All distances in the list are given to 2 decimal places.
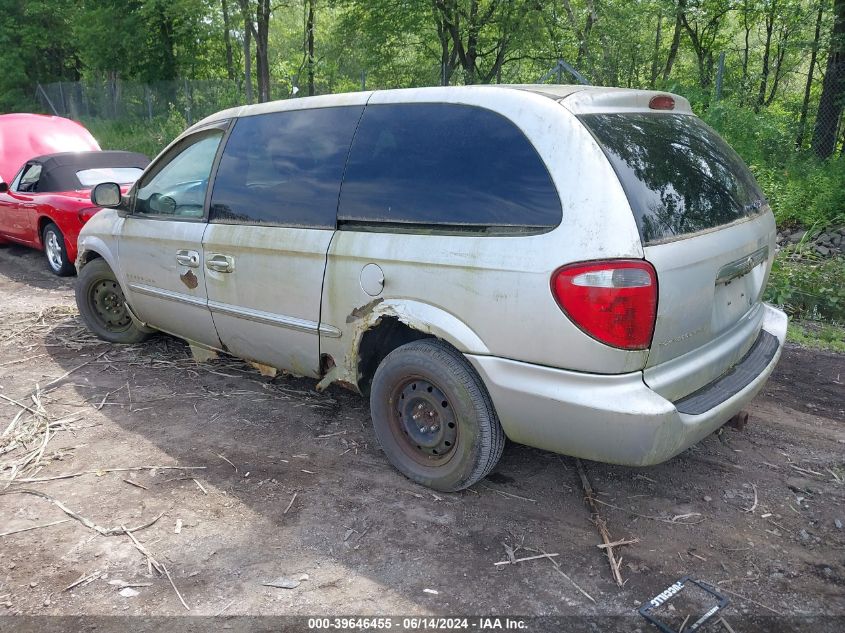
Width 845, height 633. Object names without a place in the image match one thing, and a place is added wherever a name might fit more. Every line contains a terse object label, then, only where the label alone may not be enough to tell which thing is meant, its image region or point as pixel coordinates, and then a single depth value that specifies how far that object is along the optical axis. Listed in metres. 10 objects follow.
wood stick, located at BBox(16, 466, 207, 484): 3.55
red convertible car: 7.90
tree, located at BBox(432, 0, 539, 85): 17.84
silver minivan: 2.68
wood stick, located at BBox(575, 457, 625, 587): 2.76
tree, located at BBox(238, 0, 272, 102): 15.66
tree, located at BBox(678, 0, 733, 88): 14.89
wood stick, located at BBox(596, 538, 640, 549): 2.92
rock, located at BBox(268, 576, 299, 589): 2.70
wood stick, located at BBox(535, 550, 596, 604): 2.60
